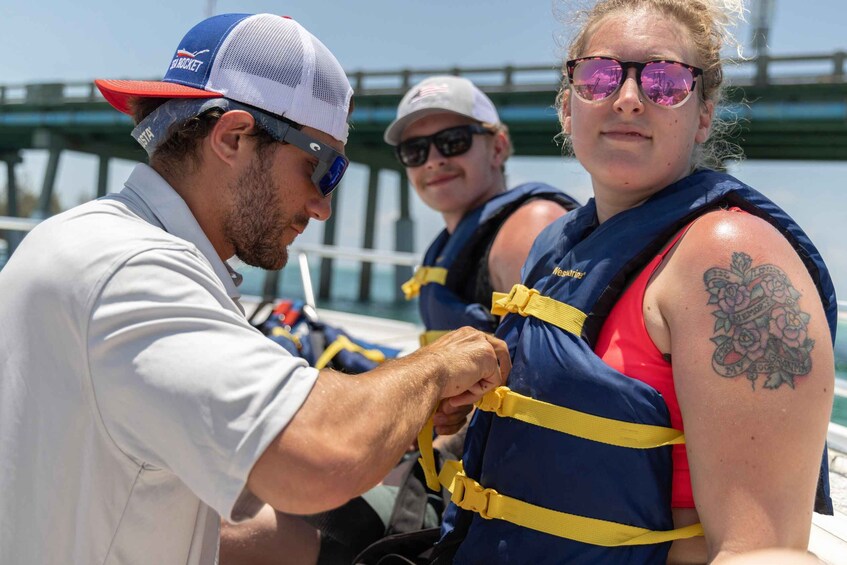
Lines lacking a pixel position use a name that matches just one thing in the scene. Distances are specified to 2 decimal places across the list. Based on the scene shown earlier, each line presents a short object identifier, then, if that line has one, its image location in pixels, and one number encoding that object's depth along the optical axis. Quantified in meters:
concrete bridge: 20.84
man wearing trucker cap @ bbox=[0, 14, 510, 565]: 1.27
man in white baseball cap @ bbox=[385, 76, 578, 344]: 3.21
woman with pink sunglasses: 1.42
